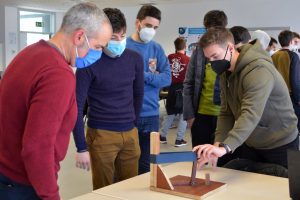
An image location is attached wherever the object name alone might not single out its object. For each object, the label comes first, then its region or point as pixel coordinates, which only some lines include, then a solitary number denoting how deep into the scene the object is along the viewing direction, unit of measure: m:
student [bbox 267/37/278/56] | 5.59
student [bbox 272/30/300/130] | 4.09
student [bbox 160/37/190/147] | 5.45
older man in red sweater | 1.20
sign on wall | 9.67
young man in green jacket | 1.85
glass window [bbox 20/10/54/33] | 11.78
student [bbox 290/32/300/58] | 4.65
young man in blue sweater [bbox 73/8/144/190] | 2.09
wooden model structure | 1.71
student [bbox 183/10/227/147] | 2.78
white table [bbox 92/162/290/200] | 1.68
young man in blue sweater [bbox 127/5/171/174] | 2.60
